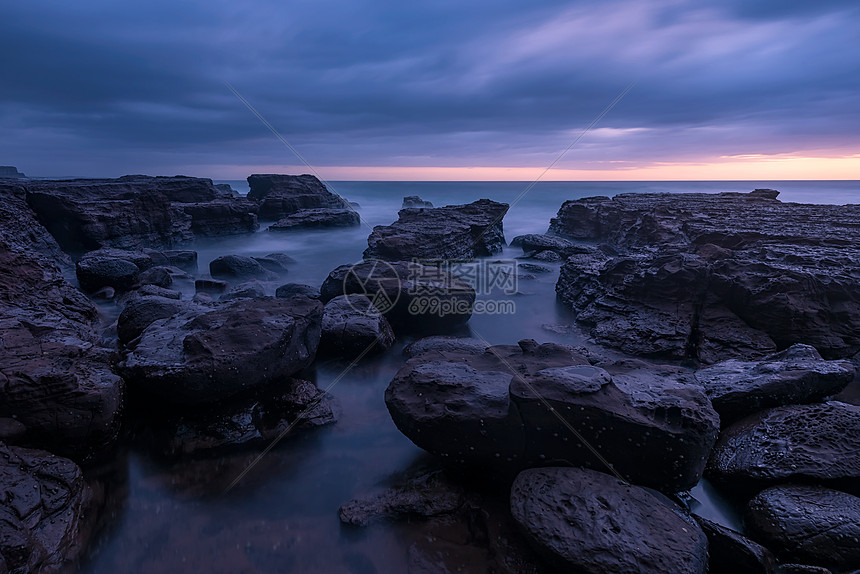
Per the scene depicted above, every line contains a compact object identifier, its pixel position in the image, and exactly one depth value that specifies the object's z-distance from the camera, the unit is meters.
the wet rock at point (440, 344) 6.17
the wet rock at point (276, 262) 13.15
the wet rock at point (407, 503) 3.51
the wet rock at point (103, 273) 9.38
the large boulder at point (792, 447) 3.29
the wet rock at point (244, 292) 8.98
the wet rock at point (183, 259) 13.40
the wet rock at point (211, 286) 10.38
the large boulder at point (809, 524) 2.82
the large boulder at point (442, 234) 12.70
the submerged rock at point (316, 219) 22.19
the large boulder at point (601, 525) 2.68
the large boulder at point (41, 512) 2.74
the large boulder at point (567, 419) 3.22
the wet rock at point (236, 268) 11.80
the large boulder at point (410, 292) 7.55
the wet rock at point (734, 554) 2.81
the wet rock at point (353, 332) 6.34
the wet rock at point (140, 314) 6.12
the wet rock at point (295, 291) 9.00
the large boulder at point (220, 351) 4.31
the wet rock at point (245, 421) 4.29
